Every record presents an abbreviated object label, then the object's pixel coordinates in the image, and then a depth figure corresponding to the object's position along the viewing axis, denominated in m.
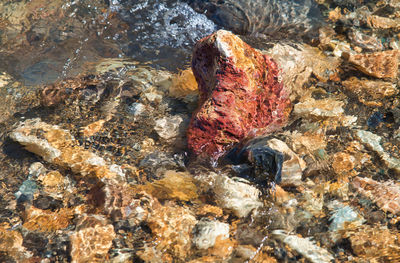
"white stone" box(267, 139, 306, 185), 5.47
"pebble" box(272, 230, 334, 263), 4.62
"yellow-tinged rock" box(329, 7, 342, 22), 9.54
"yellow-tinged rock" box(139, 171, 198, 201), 5.49
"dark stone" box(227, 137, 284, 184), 5.39
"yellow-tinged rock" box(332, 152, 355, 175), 5.81
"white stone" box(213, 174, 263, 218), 5.25
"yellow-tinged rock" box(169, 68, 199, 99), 7.30
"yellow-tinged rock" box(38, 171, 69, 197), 5.65
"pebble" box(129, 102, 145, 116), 7.01
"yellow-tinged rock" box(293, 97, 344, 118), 6.78
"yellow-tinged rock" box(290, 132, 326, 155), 6.02
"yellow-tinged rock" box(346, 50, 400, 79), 7.57
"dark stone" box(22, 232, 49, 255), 4.91
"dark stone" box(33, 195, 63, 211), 5.44
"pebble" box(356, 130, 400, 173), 5.87
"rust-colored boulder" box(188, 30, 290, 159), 5.70
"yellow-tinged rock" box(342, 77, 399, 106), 7.17
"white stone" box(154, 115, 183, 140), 6.48
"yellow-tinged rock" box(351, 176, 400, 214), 5.19
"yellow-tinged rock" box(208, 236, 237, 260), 4.74
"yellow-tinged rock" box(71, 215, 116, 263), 4.77
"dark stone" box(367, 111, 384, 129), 6.61
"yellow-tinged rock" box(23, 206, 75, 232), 5.16
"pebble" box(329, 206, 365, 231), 5.04
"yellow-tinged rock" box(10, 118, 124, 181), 5.90
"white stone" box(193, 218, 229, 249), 4.88
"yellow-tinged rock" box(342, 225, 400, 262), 4.62
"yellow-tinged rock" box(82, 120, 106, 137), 6.57
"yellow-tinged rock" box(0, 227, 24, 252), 4.93
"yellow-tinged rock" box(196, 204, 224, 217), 5.25
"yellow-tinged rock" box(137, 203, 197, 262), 4.80
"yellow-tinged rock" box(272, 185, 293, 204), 5.36
